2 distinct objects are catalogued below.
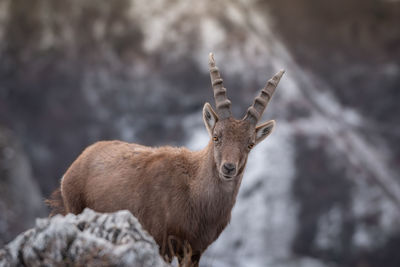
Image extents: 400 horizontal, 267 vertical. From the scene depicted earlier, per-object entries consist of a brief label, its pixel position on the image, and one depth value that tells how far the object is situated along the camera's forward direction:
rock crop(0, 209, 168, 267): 10.98
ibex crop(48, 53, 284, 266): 16.30
